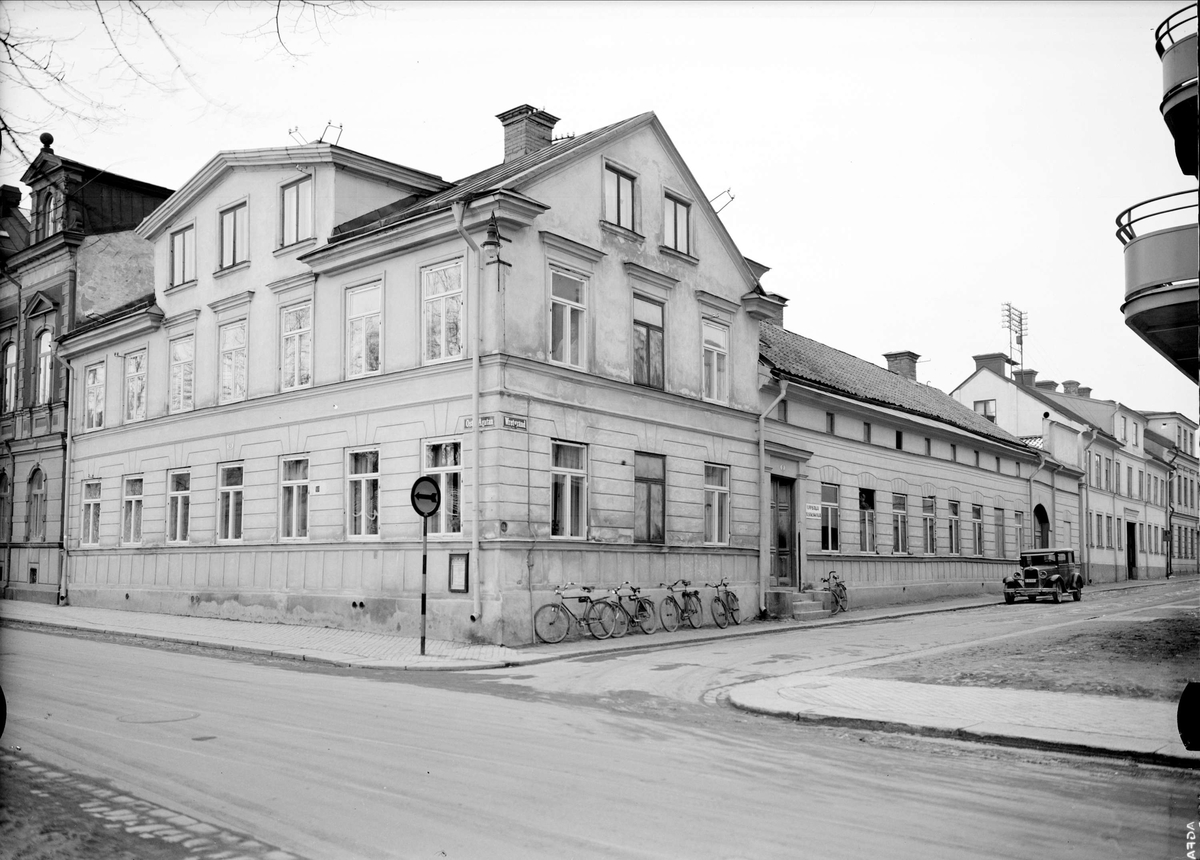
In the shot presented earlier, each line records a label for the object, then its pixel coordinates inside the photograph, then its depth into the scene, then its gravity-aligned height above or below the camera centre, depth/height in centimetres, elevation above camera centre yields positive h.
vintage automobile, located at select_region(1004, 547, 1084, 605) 3453 -201
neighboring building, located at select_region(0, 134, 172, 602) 3284 +540
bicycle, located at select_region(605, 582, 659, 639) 2183 -207
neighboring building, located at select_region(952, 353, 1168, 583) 5375 +344
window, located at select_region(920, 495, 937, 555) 3752 -29
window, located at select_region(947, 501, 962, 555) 3959 -64
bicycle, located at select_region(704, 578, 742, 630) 2495 -215
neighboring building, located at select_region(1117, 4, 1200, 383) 1430 +359
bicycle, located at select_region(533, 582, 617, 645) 2025 -204
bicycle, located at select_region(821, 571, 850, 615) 3010 -225
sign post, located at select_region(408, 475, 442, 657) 1744 +27
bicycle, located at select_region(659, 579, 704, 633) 2344 -212
